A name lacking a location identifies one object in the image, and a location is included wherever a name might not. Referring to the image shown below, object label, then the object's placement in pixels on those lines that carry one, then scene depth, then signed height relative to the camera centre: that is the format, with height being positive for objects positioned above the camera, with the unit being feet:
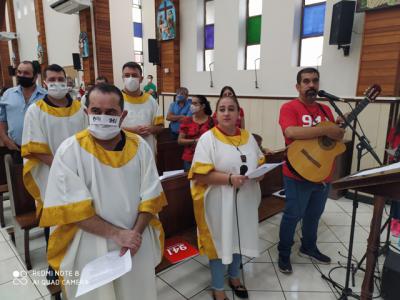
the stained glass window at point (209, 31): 20.60 +3.94
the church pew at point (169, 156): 11.97 -2.84
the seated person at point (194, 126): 10.11 -1.33
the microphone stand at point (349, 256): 5.90 -3.31
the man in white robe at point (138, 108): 8.65 -0.62
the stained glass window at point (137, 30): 37.73 +7.35
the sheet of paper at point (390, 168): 3.75 -1.05
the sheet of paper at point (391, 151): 7.30 -1.58
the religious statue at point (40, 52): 40.58 +4.77
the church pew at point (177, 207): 7.13 -2.97
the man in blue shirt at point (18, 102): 8.52 -0.43
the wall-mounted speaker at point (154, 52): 22.48 +2.69
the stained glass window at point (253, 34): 17.72 +3.26
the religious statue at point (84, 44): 29.96 +4.40
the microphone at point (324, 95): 6.48 -0.17
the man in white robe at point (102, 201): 3.90 -1.56
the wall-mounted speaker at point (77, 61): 30.99 +2.72
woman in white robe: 5.77 -2.06
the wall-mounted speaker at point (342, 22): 12.77 +2.85
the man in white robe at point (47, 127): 6.47 -0.90
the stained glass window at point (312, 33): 15.17 +2.85
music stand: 3.67 -1.39
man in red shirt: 6.98 -1.19
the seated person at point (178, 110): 14.11 -1.12
